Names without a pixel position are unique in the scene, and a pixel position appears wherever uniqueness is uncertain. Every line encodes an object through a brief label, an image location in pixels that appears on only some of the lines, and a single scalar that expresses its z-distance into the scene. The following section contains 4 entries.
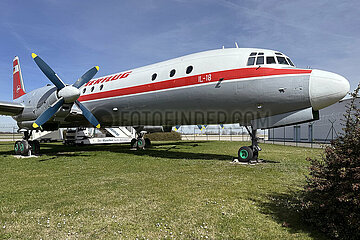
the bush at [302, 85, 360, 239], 3.57
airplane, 9.96
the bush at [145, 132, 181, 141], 48.25
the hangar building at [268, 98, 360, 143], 30.00
